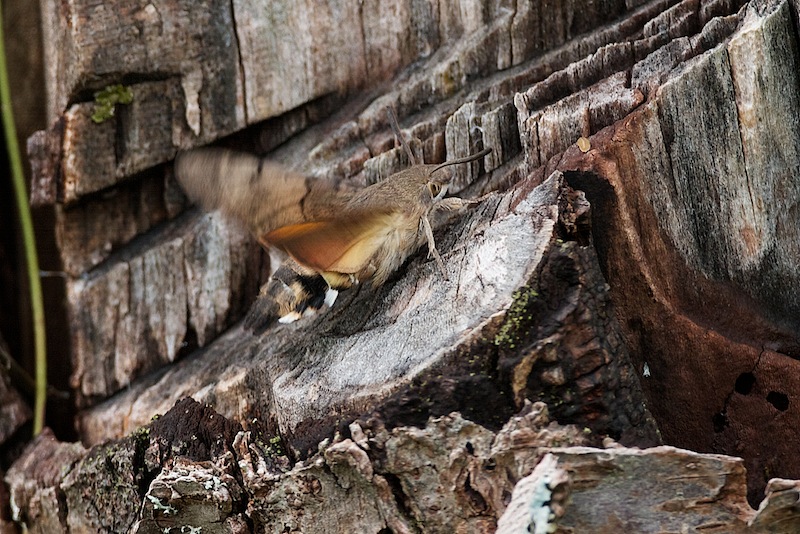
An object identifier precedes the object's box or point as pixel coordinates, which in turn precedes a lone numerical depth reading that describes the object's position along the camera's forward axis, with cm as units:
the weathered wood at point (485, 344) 413
